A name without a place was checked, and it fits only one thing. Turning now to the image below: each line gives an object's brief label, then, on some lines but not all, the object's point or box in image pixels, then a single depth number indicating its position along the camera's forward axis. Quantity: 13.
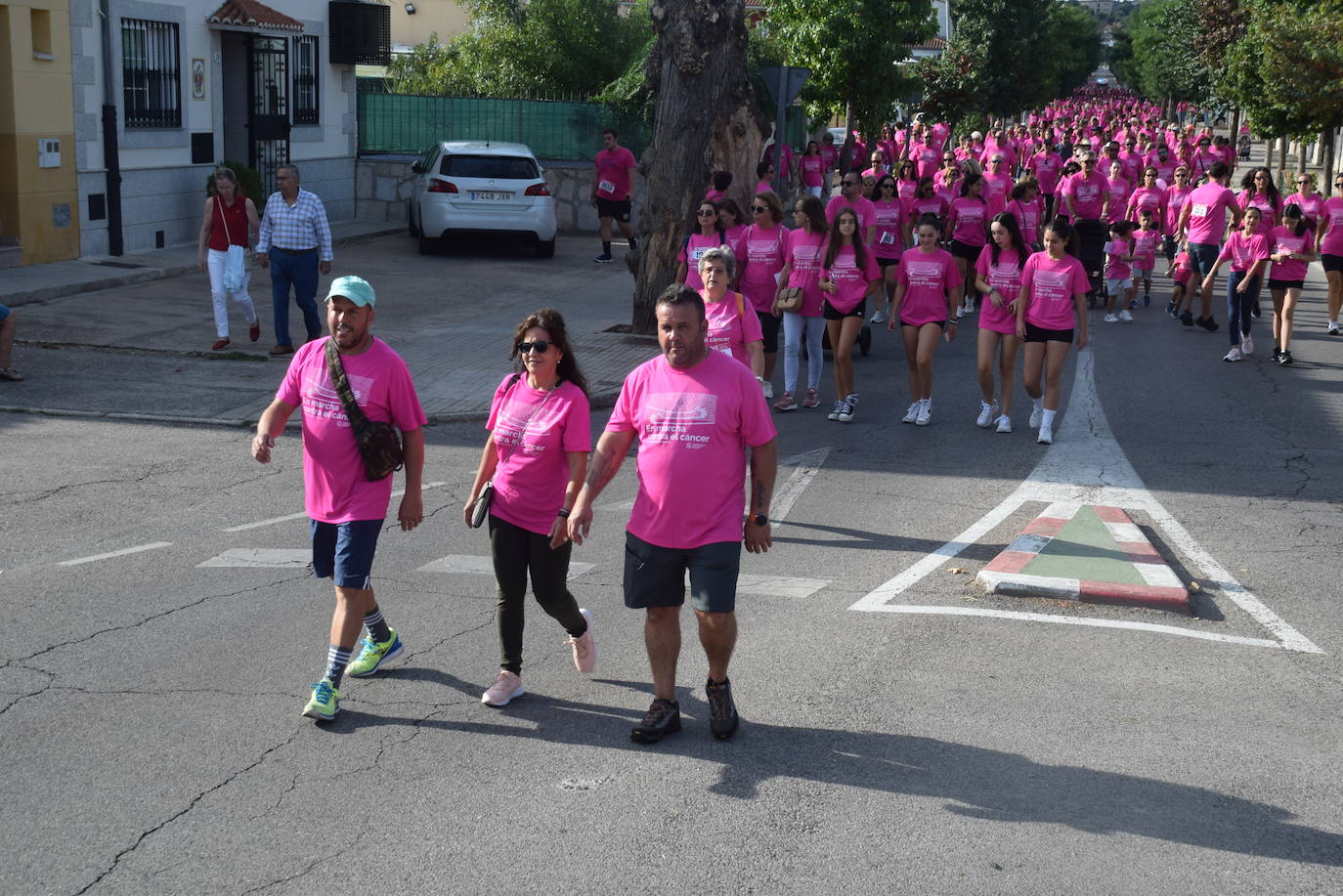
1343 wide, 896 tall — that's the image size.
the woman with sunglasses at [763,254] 11.81
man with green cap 5.78
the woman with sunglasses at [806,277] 11.63
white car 21.80
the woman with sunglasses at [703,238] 11.46
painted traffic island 7.55
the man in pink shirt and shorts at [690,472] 5.47
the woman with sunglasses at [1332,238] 16.17
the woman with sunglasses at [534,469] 5.79
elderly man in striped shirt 13.65
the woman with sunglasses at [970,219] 17.12
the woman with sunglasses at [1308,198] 16.41
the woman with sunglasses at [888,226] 16.50
